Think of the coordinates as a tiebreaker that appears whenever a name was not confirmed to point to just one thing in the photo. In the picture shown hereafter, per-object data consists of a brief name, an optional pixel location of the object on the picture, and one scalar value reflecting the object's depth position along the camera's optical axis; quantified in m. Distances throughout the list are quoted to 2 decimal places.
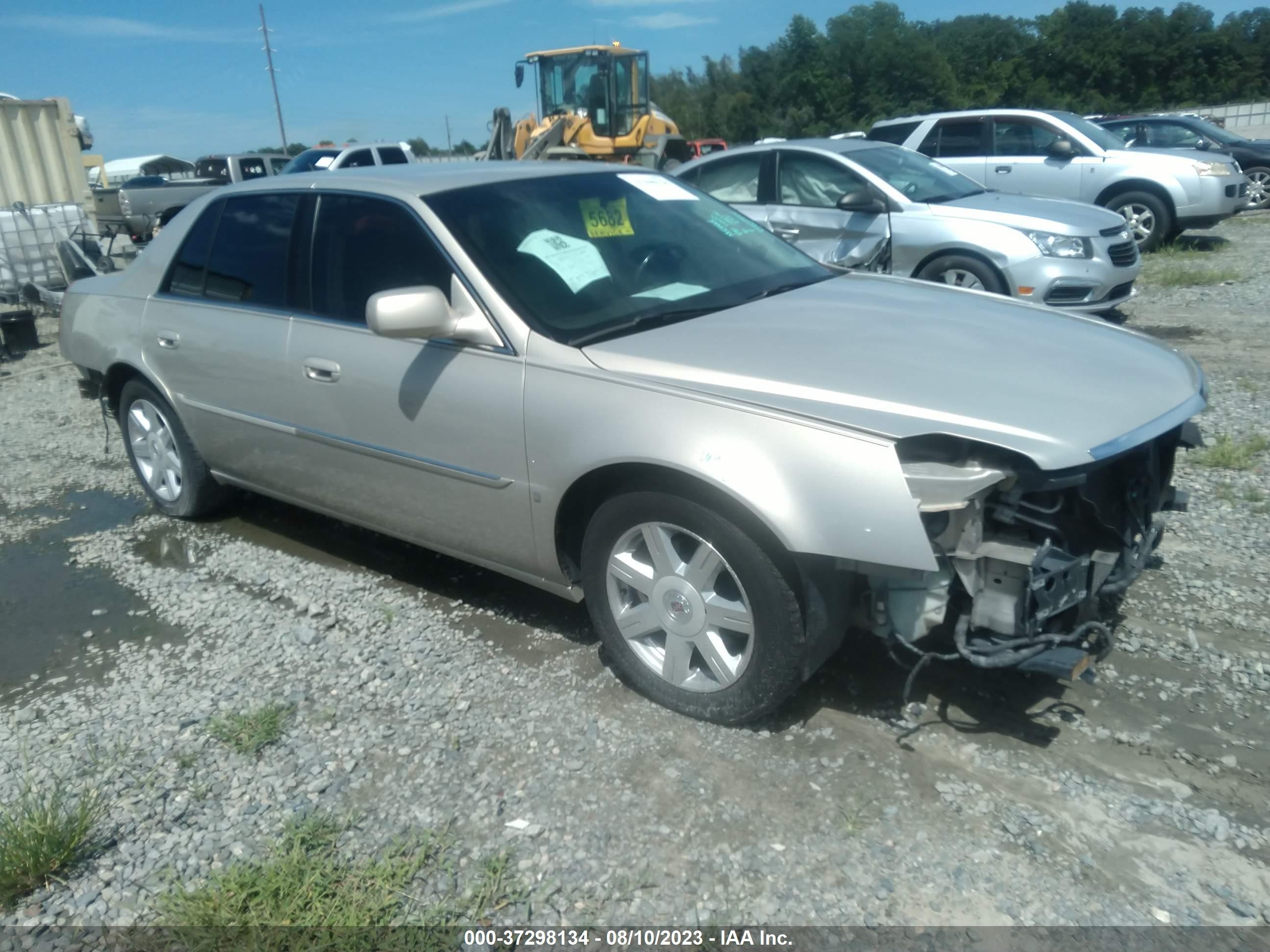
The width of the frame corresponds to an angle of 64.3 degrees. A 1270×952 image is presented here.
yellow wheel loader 18.84
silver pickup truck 21.23
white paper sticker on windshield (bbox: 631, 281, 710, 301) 3.63
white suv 11.55
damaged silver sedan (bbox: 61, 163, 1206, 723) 2.71
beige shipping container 13.11
